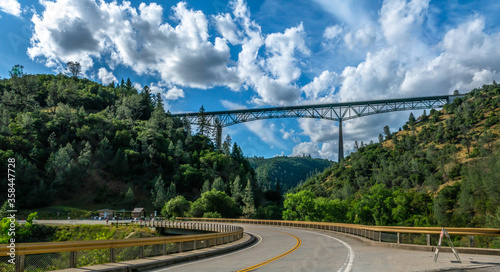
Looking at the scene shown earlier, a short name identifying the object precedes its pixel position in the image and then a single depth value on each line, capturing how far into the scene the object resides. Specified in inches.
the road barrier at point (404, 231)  538.5
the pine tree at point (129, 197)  3673.7
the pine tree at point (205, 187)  3865.7
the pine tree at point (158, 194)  3710.6
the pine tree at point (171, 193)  3768.7
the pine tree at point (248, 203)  3363.7
